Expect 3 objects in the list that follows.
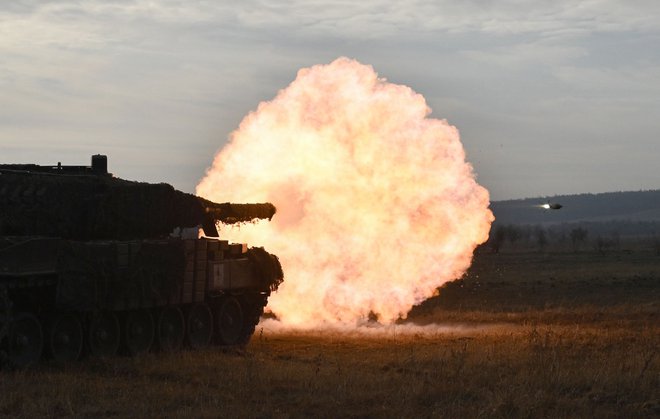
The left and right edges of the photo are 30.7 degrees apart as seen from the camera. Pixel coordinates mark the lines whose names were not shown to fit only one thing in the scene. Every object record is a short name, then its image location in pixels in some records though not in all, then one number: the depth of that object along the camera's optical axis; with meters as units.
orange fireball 31.61
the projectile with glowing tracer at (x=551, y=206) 40.66
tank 22.09
